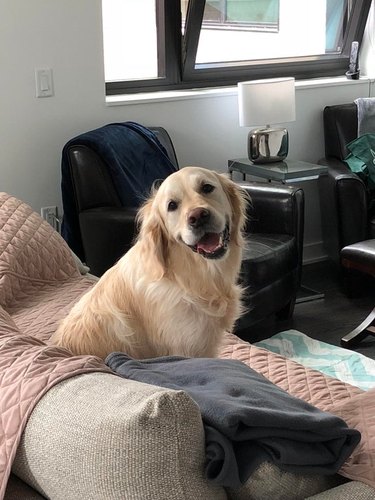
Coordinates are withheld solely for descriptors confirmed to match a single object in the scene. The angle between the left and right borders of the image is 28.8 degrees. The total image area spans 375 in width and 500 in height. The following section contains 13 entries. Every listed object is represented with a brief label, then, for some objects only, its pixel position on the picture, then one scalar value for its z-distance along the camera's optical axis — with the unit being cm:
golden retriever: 179
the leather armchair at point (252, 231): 324
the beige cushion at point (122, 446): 95
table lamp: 394
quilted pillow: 244
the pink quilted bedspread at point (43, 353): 113
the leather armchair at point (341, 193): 398
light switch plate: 350
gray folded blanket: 103
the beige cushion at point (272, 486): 107
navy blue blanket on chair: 342
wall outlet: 371
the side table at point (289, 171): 391
